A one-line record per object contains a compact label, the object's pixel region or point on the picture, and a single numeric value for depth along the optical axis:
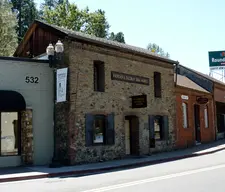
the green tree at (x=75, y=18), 45.03
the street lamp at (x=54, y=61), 14.55
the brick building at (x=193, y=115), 23.06
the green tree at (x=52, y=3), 56.95
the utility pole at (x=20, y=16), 47.31
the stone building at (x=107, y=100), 15.82
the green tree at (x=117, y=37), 58.59
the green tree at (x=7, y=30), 33.25
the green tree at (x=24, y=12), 48.56
